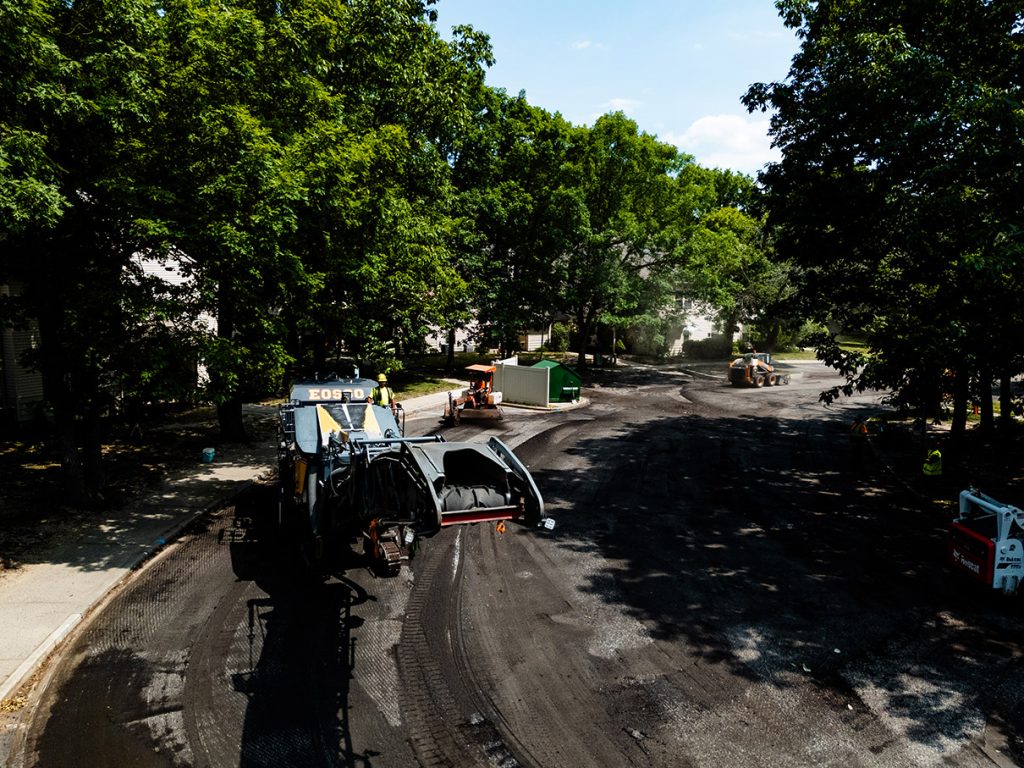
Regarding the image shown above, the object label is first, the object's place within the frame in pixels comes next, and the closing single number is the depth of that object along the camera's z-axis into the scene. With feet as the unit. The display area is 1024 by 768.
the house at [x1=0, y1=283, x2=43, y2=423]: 64.34
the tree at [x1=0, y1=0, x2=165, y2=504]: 32.71
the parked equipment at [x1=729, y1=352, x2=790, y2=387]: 118.32
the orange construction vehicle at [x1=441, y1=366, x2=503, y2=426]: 79.92
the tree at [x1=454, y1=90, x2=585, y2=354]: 112.78
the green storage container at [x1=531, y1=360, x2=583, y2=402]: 95.09
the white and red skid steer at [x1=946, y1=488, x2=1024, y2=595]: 33.32
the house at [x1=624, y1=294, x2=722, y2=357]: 135.74
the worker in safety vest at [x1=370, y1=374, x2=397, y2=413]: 45.58
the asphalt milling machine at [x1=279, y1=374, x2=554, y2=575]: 24.79
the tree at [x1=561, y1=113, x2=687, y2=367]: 116.67
